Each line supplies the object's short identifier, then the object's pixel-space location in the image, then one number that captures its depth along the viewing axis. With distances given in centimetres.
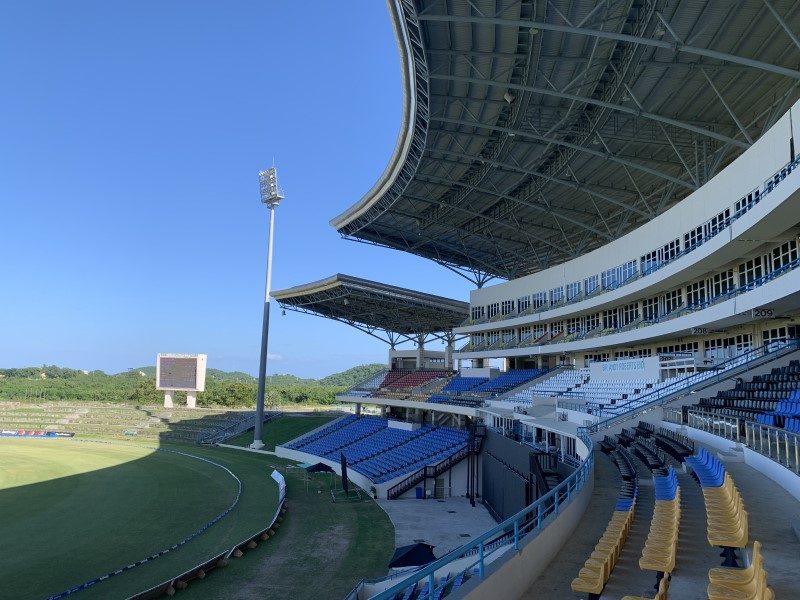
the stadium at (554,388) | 1056
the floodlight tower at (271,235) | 5310
